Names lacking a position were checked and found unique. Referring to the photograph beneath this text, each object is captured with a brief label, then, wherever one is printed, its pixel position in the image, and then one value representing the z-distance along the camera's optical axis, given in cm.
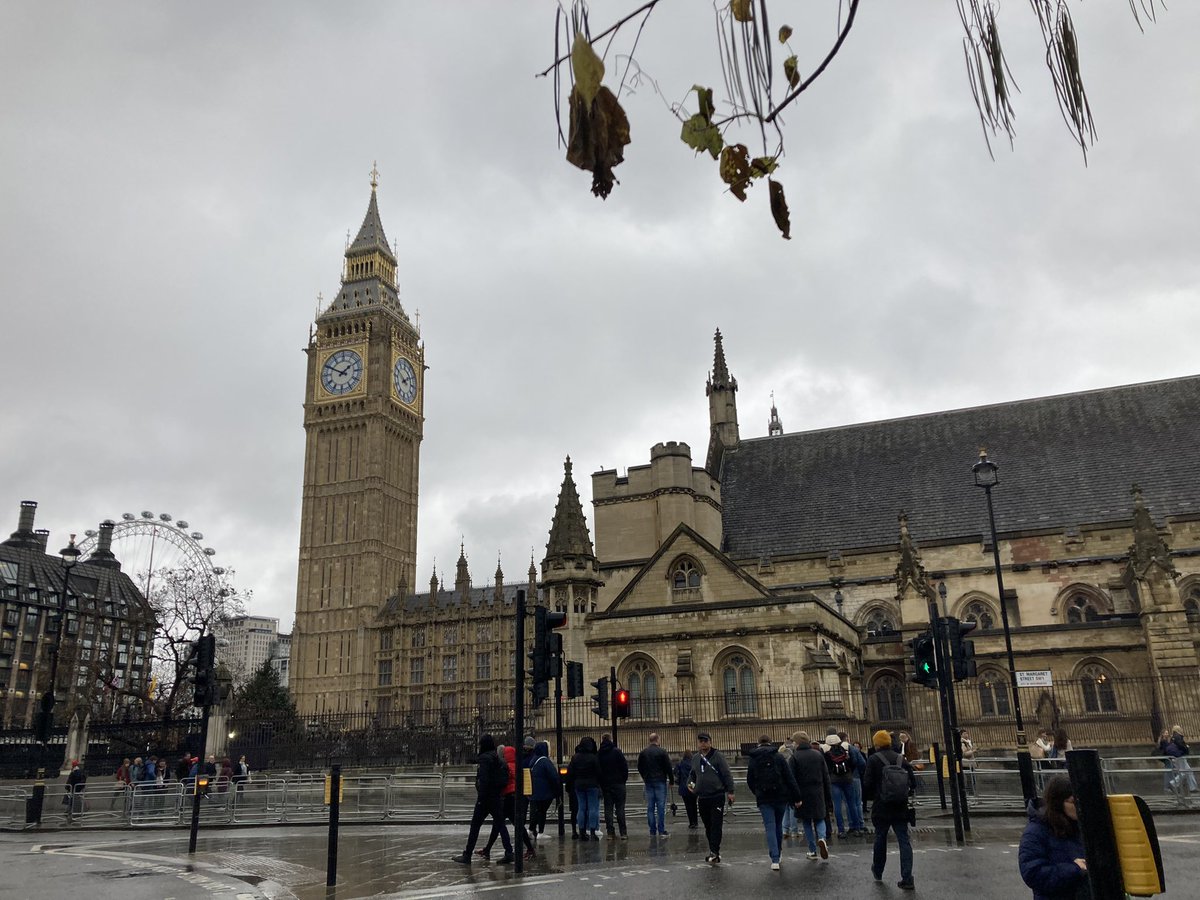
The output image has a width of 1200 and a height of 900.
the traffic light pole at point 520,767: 1074
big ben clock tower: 8888
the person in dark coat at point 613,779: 1399
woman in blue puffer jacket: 475
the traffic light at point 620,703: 1798
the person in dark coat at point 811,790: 1116
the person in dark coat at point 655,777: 1365
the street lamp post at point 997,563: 1177
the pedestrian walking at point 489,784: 1225
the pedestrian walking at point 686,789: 1498
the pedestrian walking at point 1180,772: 1559
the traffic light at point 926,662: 1361
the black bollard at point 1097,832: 352
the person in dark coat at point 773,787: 1060
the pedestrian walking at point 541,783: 1320
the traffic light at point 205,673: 1419
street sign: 1892
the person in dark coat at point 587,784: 1396
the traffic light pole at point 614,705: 1797
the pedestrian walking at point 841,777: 1347
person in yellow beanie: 947
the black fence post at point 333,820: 1037
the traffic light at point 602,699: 1867
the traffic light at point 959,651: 1355
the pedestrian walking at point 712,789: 1113
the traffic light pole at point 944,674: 1307
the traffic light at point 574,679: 1625
